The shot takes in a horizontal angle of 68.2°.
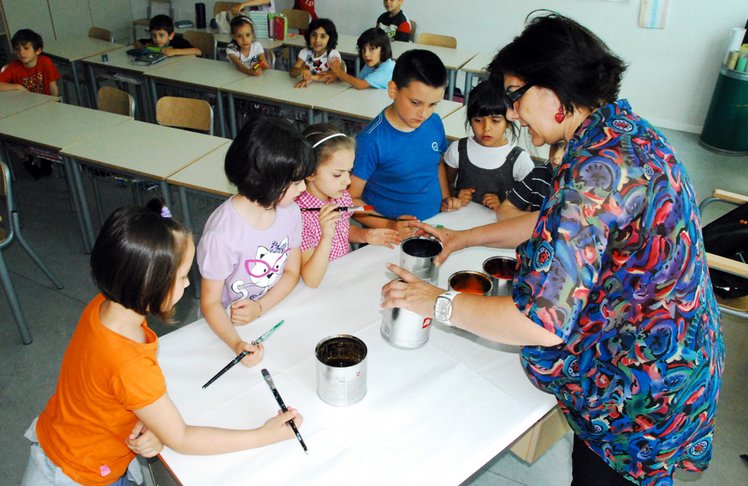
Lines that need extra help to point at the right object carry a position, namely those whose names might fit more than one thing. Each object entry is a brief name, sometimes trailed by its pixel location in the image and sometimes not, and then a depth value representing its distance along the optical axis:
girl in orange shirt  1.01
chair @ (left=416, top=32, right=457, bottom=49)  5.20
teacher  0.92
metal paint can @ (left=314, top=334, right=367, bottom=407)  1.12
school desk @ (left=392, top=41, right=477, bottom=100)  4.50
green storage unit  4.59
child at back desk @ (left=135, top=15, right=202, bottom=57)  4.69
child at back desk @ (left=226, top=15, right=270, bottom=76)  4.24
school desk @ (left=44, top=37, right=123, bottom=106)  4.52
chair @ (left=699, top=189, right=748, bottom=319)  2.05
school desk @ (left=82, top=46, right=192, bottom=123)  4.33
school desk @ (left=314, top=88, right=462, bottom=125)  3.47
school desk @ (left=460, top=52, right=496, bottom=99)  4.43
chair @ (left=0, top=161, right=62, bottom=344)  2.45
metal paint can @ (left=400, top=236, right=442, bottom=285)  1.51
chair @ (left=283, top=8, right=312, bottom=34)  6.10
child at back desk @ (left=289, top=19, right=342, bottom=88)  4.33
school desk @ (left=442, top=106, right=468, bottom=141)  3.11
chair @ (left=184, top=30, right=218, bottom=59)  5.29
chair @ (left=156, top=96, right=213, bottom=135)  3.45
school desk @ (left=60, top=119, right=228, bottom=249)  2.76
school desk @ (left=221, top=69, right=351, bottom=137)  3.67
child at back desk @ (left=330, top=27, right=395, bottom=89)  3.94
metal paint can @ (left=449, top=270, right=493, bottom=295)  1.41
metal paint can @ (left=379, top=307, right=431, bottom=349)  1.30
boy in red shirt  3.97
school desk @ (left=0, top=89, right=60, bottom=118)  3.45
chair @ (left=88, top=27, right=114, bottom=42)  5.13
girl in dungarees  2.13
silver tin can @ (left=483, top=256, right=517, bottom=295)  1.43
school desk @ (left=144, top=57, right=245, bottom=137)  3.97
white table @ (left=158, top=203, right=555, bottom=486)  1.06
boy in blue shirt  1.89
